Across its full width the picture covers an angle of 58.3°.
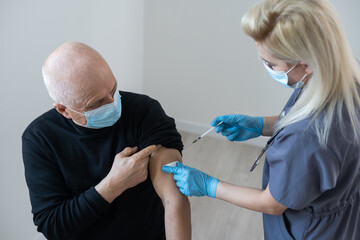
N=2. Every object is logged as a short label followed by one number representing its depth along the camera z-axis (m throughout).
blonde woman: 0.89
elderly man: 1.07
